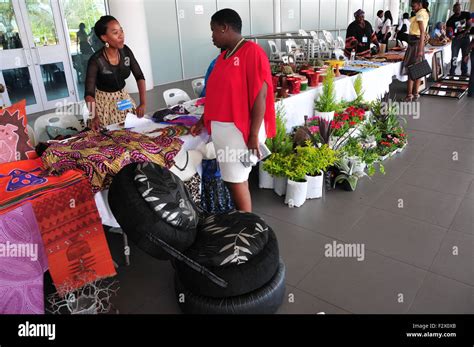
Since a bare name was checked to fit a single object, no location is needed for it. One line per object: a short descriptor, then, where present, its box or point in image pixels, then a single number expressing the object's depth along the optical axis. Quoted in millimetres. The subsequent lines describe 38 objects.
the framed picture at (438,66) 6591
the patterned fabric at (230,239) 1602
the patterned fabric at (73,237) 1636
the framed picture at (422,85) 6161
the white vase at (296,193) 2711
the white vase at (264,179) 3012
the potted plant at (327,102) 3514
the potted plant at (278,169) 2833
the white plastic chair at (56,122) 2564
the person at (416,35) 4895
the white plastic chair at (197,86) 3840
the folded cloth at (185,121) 2490
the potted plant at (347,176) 2984
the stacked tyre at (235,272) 1597
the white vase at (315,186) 2801
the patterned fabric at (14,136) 1931
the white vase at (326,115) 3553
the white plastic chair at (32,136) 2376
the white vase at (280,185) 2898
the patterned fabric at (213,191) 2471
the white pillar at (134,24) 6168
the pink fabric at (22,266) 1526
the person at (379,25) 9141
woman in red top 1943
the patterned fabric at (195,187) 2249
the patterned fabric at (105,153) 1771
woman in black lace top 2414
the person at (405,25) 8734
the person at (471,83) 5721
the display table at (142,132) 1909
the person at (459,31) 6719
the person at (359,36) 5590
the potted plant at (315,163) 2777
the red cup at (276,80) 3407
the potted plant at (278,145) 2986
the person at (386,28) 8992
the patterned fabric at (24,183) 1552
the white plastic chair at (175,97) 3469
